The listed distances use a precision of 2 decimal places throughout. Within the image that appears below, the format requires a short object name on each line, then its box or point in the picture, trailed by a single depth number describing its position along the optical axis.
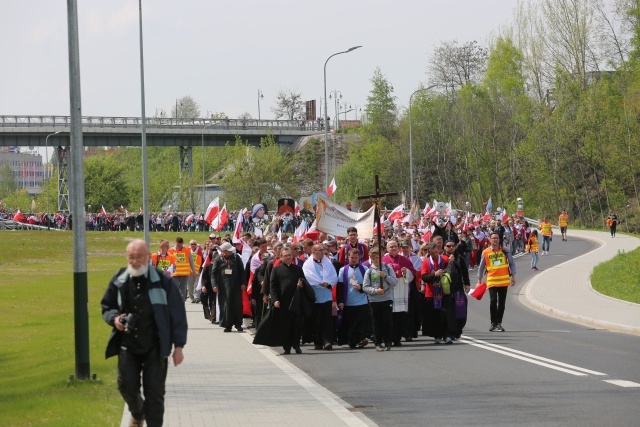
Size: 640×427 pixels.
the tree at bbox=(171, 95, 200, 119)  185.50
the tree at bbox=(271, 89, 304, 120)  157.75
